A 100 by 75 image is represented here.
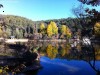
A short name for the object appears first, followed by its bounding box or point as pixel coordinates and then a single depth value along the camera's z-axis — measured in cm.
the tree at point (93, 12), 399
